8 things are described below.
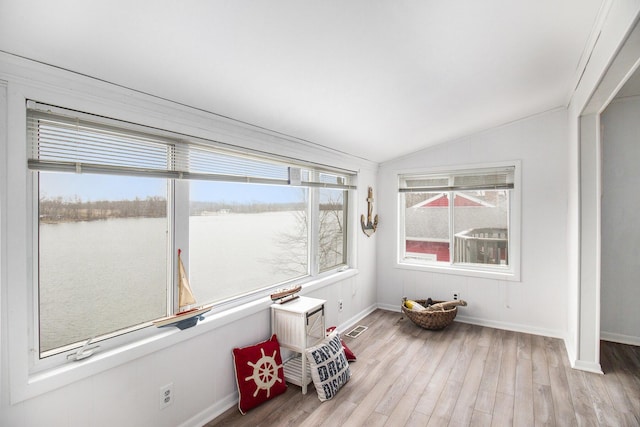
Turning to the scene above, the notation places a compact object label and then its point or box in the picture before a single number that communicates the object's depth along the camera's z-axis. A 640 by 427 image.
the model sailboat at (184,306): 2.05
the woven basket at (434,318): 3.73
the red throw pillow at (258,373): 2.33
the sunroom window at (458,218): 4.01
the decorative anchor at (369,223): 4.36
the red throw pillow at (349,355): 3.11
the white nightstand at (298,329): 2.57
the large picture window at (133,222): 1.60
